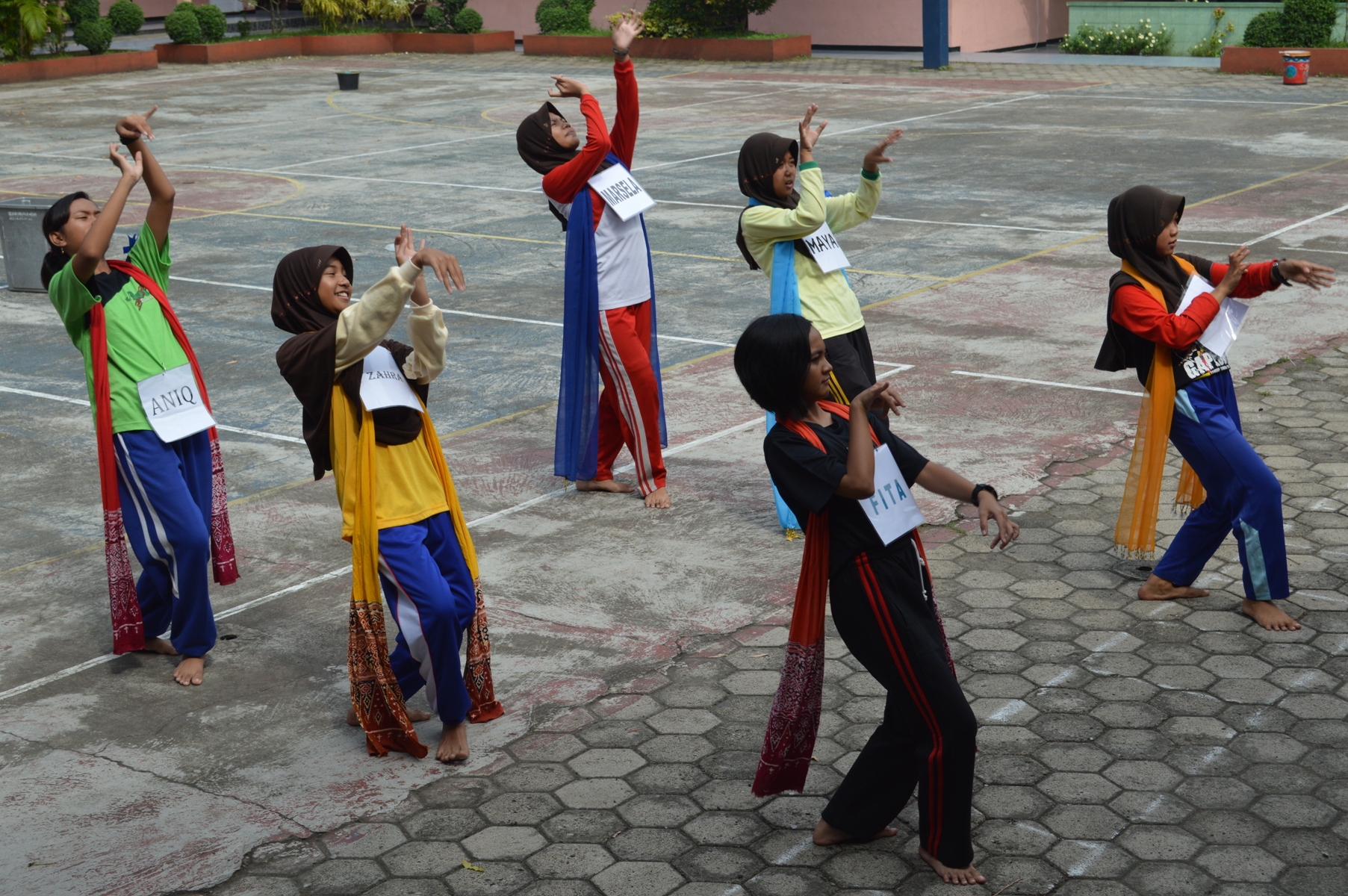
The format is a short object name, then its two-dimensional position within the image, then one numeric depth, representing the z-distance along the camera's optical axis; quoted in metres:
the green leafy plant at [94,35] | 35.53
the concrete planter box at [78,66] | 34.00
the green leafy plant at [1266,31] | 28.20
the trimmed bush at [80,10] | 36.09
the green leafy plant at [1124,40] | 32.56
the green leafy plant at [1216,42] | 31.53
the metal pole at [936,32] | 31.36
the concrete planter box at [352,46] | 38.09
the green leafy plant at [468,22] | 38.91
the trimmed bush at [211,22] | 37.69
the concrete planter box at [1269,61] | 27.04
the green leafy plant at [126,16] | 39.66
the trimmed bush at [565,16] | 37.88
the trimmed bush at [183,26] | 37.03
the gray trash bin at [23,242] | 13.54
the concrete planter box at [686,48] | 34.09
